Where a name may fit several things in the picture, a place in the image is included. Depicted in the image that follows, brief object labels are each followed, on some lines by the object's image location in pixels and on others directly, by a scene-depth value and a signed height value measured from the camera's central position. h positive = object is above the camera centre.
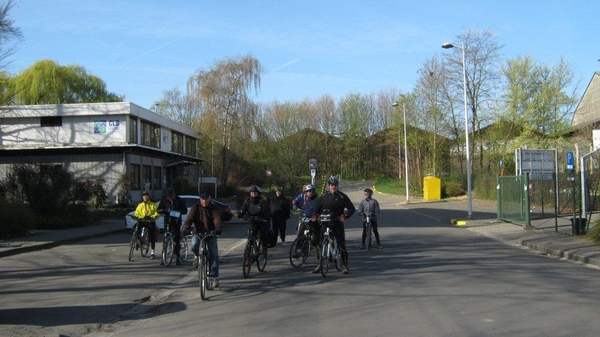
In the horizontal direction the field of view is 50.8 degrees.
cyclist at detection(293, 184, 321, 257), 12.77 -0.54
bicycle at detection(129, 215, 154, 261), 14.98 -1.09
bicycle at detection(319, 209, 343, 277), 11.66 -1.07
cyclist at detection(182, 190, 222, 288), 10.41 -0.58
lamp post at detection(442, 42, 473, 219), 29.31 +0.17
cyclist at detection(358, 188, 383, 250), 16.50 -0.67
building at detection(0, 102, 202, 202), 39.69 +3.40
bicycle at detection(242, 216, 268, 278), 11.77 -1.24
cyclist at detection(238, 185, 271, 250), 12.21 -0.43
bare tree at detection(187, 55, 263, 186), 50.97 +7.81
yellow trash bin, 48.44 -0.31
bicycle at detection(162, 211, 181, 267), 13.96 -1.16
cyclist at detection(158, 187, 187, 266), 13.95 -0.48
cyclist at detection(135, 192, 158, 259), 14.93 -0.49
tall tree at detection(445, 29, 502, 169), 47.06 +7.20
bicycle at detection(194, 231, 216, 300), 9.75 -1.16
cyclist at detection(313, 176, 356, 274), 11.91 -0.44
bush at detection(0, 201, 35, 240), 20.14 -0.88
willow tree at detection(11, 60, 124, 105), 52.38 +9.24
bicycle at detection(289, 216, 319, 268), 13.07 -1.25
